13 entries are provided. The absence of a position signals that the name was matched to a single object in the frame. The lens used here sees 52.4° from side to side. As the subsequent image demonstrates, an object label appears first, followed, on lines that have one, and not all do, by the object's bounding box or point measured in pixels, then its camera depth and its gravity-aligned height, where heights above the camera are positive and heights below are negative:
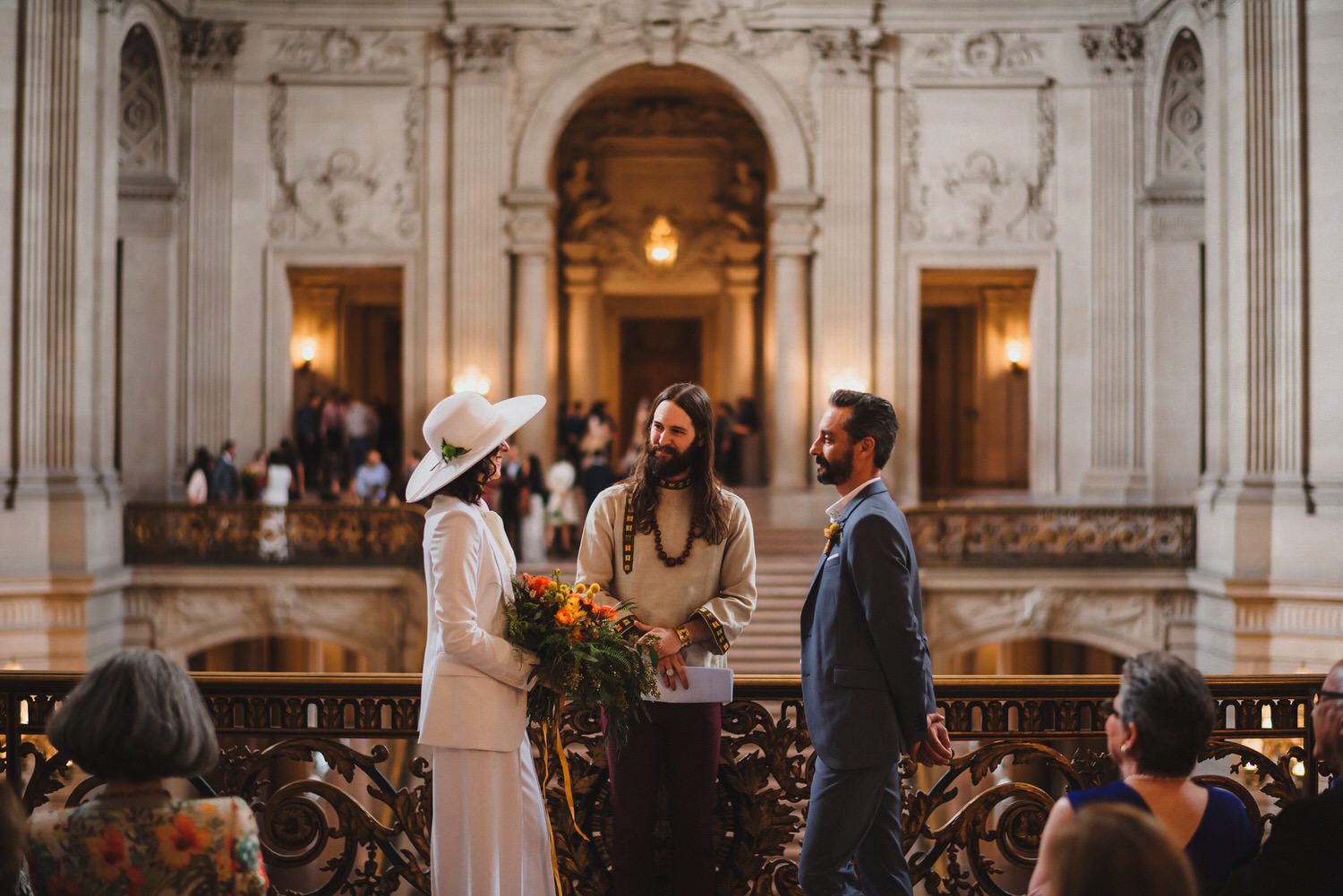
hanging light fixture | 20.92 +3.47
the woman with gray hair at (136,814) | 2.97 -0.77
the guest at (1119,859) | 2.42 -0.70
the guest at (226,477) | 18.75 -0.18
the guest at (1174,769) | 3.09 -0.69
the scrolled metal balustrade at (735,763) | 4.88 -1.07
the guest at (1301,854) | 3.04 -0.86
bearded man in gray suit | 4.04 -0.63
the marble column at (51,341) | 14.66 +1.34
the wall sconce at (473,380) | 20.44 +1.28
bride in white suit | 4.19 -0.70
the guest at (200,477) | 18.06 -0.19
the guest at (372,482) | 19.12 -0.23
